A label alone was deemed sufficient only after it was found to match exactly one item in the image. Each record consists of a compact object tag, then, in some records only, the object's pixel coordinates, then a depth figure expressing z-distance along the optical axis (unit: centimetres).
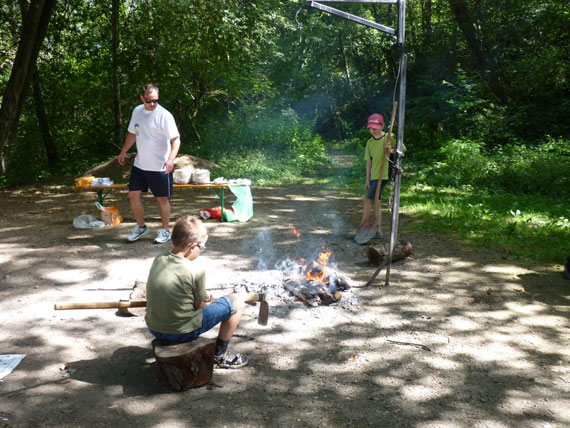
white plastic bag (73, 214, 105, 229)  764
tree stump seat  304
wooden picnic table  805
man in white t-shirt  625
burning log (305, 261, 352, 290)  493
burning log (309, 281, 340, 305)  469
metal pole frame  449
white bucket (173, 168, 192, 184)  832
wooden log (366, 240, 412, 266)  585
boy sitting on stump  310
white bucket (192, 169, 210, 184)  833
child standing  661
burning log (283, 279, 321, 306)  466
